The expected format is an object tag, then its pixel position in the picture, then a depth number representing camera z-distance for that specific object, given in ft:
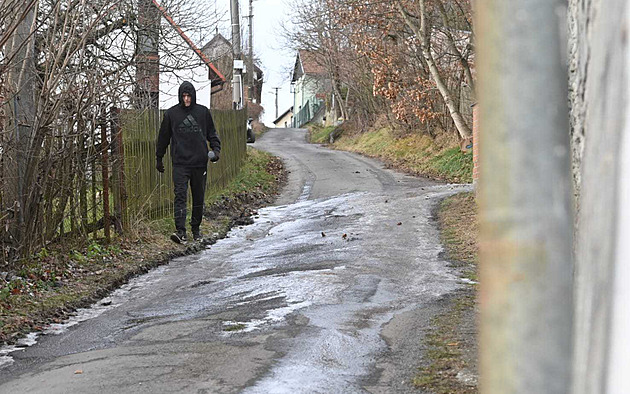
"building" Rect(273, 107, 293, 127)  359.01
